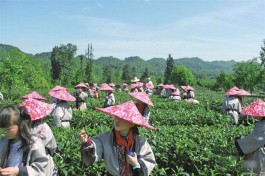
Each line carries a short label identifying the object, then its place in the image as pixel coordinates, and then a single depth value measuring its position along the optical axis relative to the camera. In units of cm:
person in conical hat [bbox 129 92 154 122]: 725
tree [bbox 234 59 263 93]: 4853
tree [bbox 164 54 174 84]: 9025
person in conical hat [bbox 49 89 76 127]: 744
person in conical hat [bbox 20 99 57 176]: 412
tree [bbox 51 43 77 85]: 7819
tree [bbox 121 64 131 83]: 9720
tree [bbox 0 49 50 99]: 2489
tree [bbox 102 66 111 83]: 8465
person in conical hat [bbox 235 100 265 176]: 478
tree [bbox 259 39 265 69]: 4515
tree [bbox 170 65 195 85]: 9125
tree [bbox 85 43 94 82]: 6727
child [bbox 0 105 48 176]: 303
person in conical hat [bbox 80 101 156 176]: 337
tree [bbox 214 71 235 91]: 6838
